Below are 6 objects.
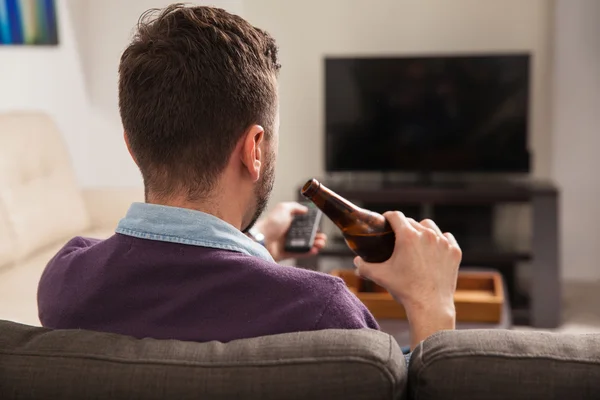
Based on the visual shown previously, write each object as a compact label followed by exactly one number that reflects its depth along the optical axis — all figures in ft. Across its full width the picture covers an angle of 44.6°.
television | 11.81
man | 2.81
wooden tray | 7.00
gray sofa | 2.35
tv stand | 11.08
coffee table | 6.75
